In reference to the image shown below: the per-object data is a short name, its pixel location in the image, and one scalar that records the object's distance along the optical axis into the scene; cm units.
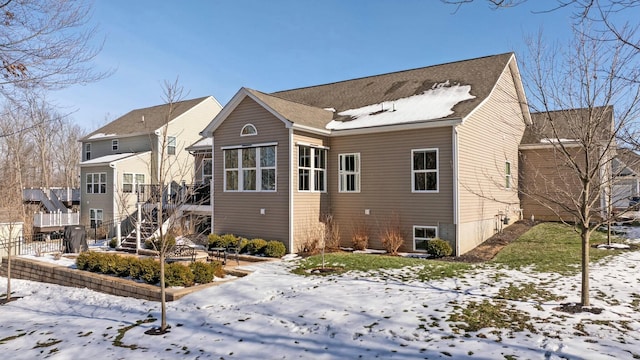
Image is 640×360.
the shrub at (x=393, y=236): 1359
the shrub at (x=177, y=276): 957
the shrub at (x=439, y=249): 1277
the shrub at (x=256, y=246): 1388
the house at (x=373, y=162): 1355
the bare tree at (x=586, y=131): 704
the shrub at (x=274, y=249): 1345
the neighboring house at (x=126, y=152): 2578
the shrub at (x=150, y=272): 1005
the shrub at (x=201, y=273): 998
